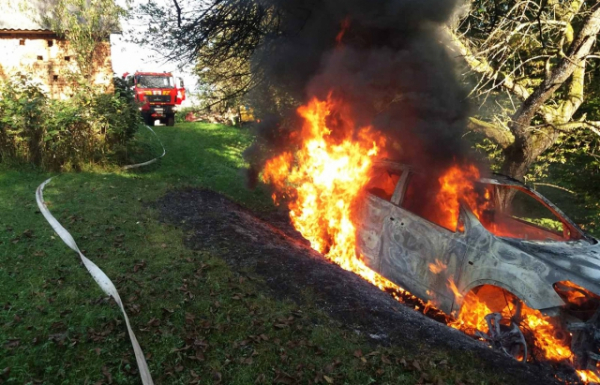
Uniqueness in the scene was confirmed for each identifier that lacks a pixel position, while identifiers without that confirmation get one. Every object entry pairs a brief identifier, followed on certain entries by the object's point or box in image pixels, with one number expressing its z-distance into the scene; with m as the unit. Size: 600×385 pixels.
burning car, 3.76
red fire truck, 23.47
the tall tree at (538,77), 7.62
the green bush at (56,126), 10.66
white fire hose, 3.24
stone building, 15.33
